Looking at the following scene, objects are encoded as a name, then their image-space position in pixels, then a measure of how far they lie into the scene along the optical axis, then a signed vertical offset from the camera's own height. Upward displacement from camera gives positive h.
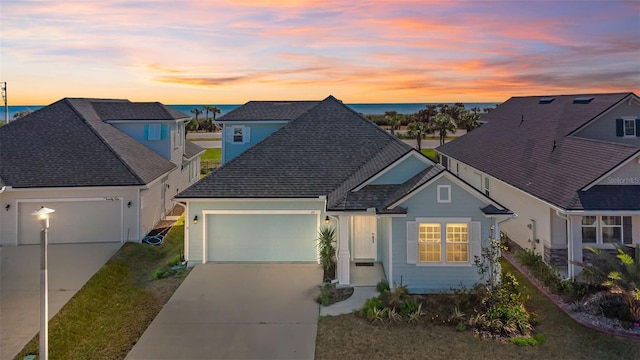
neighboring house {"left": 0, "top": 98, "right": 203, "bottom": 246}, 16.62 +0.39
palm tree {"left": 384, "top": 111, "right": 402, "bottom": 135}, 55.00 +10.34
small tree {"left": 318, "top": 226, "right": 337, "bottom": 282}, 13.77 -2.35
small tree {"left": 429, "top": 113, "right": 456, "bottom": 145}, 42.66 +6.82
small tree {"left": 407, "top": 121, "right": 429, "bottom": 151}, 41.77 +6.08
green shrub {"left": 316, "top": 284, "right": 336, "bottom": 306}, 11.56 -3.26
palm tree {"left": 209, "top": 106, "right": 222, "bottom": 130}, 86.59 +17.31
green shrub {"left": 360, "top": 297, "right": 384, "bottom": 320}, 10.48 -3.32
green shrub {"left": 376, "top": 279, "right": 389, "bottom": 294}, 12.22 -3.15
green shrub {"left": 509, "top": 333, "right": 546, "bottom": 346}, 9.16 -3.63
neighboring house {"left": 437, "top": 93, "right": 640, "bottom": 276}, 12.55 +0.53
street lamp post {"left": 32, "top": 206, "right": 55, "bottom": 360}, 7.90 -2.24
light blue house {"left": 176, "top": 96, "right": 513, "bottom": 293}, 12.07 -0.64
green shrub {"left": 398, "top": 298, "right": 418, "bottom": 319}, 10.52 -3.29
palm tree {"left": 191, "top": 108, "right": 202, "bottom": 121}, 83.40 +16.37
